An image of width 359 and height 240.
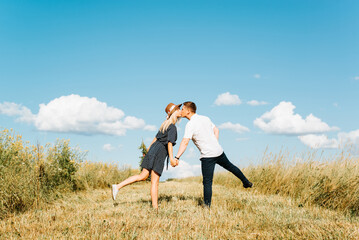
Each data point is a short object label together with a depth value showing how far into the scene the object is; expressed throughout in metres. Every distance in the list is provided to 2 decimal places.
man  6.29
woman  6.17
